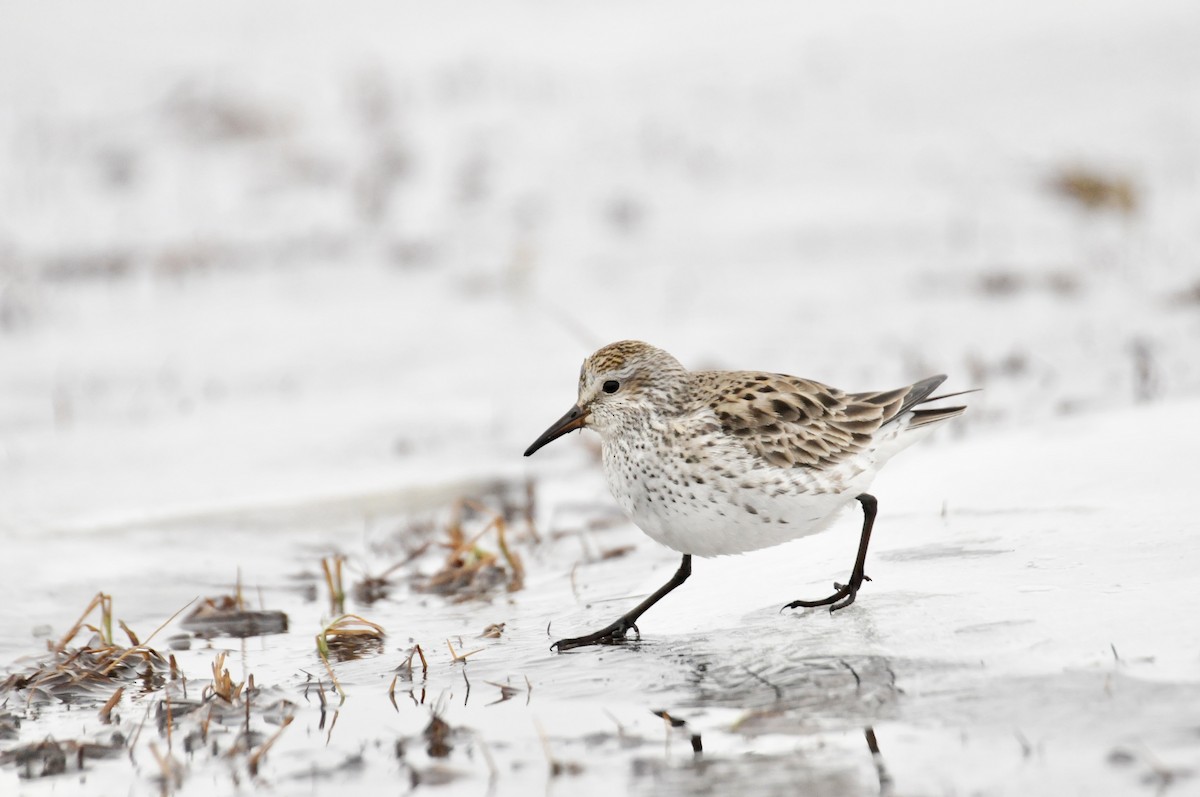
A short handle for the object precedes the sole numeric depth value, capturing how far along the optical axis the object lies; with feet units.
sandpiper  30.37
